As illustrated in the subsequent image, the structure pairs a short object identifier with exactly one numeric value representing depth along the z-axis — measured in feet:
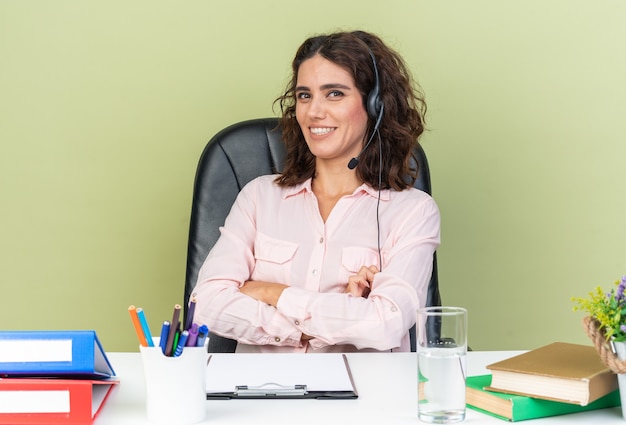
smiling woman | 5.96
